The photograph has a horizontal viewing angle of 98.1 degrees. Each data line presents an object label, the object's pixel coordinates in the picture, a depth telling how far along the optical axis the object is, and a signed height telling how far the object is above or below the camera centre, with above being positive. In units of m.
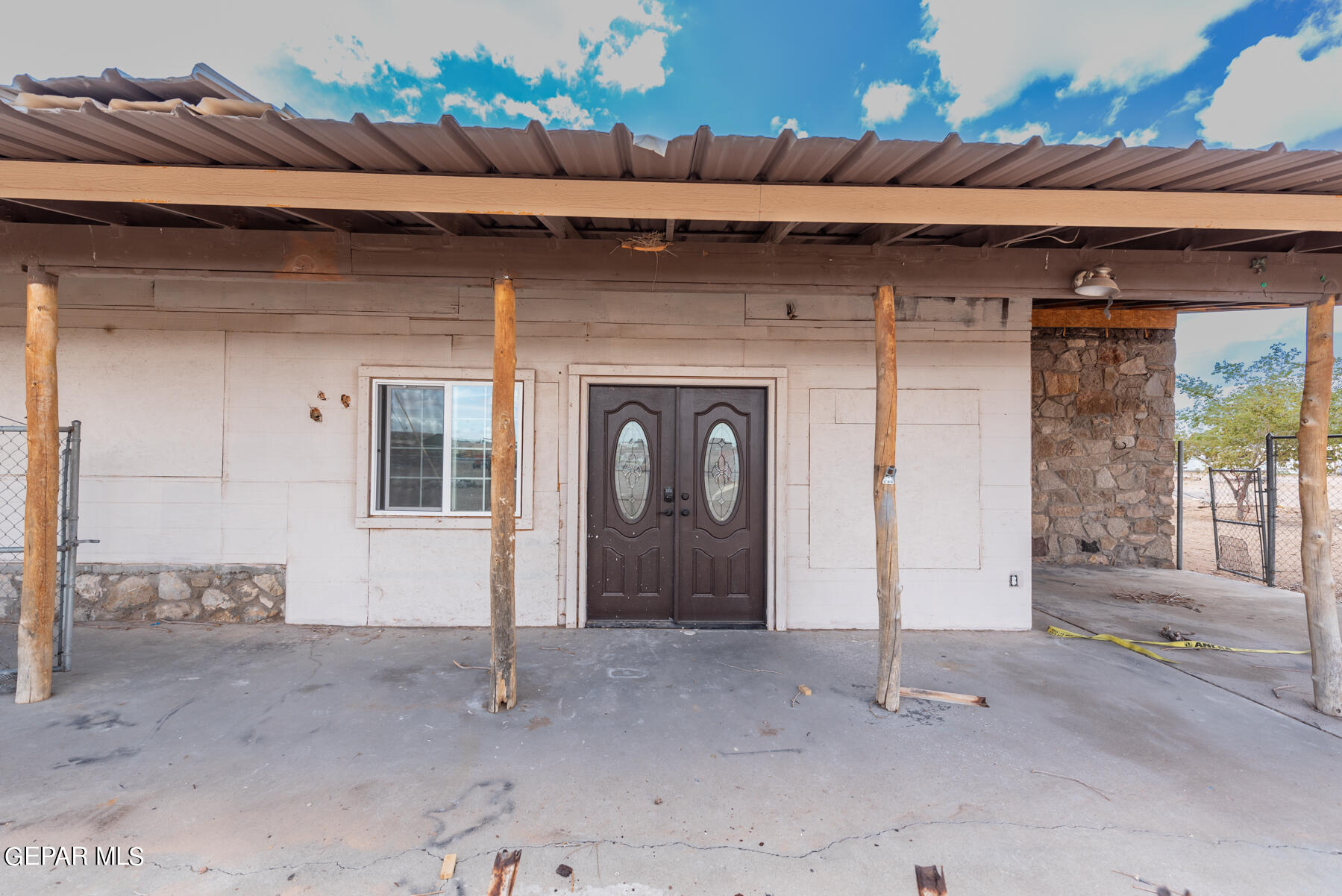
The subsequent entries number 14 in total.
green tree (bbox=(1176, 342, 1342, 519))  11.38 +1.16
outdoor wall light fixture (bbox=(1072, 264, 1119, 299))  3.79 +1.19
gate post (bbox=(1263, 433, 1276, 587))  6.49 -0.67
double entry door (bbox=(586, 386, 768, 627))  4.87 -0.37
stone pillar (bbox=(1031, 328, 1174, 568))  7.48 +0.36
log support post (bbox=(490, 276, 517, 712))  3.32 -0.27
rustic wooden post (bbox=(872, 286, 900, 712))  3.37 -0.33
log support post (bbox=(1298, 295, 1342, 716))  3.37 -0.32
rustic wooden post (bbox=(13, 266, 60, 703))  3.30 -0.23
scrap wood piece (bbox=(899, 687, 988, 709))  3.43 -1.39
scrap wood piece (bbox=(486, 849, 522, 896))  1.97 -1.44
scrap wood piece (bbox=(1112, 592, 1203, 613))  5.73 -1.35
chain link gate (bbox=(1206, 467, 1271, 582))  6.81 -1.03
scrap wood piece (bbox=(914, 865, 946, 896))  1.98 -1.44
